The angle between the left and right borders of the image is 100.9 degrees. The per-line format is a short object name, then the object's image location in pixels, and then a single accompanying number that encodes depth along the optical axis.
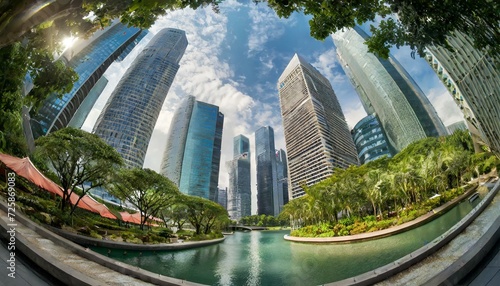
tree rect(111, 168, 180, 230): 24.87
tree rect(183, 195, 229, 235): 36.59
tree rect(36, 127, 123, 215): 16.86
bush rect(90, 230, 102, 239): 16.27
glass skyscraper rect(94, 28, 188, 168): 98.38
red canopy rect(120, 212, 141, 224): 31.59
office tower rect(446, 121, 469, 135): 134.01
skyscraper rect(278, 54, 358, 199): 110.12
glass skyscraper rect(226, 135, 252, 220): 199.88
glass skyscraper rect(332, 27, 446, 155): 99.25
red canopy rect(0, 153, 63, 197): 14.39
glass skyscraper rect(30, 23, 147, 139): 55.31
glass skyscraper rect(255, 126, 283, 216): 185.57
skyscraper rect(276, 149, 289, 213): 194.50
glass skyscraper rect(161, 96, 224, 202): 126.62
